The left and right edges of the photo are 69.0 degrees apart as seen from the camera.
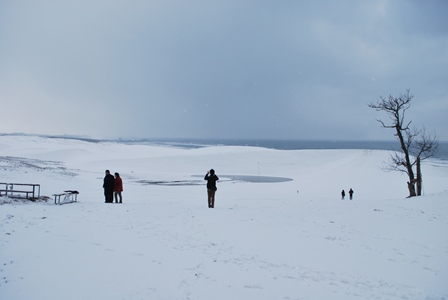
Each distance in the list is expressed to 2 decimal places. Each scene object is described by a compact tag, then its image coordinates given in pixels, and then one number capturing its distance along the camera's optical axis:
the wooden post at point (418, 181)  21.97
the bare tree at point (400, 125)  21.63
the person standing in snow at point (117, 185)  16.55
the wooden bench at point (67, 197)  15.14
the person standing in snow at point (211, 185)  15.72
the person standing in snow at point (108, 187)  16.36
